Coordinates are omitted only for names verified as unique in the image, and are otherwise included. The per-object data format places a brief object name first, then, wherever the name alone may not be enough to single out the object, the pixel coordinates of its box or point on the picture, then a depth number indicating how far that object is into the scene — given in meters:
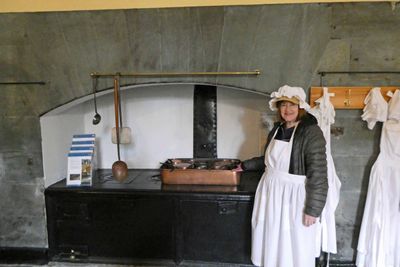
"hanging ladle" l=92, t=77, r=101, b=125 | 2.02
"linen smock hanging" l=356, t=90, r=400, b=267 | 1.80
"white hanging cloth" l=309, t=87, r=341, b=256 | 1.83
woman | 1.63
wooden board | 1.85
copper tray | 2.04
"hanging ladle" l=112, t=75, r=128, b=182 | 2.07
